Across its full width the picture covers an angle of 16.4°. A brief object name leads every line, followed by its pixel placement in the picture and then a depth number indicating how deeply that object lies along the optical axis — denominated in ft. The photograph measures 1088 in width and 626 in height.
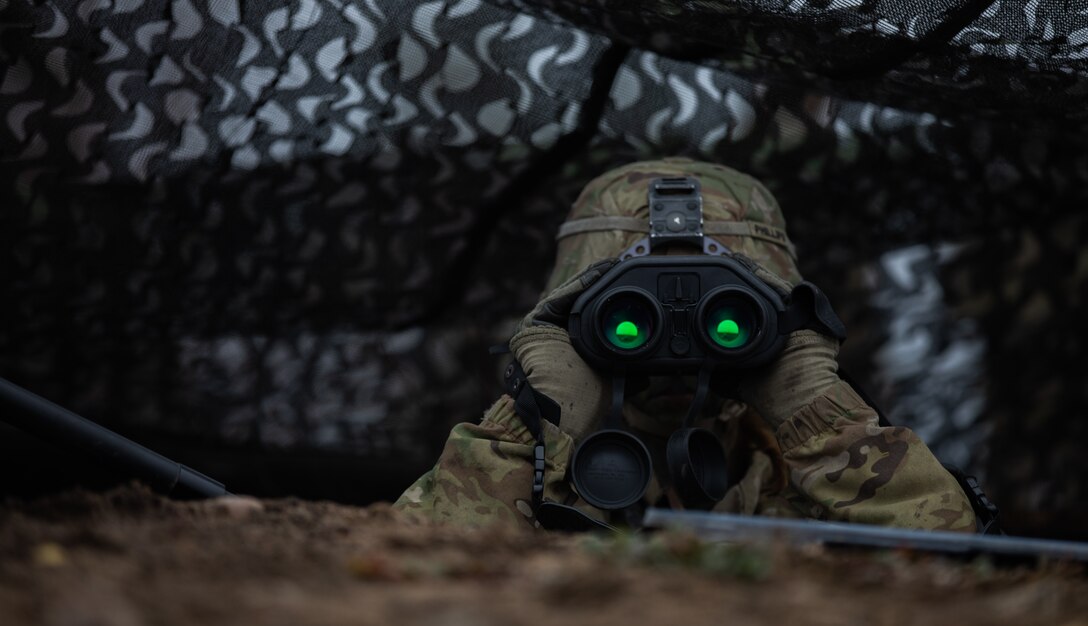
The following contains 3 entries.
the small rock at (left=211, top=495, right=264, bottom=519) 10.30
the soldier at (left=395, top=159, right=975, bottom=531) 11.21
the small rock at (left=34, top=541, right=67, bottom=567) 9.09
